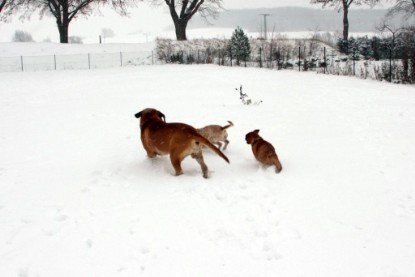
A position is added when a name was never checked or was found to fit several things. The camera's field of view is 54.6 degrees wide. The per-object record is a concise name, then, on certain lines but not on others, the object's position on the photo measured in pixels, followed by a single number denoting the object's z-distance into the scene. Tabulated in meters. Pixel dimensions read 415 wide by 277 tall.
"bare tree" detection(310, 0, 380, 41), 43.97
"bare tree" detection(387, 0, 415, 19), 44.03
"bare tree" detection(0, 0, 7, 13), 37.27
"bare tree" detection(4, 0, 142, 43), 39.75
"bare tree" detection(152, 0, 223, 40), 41.97
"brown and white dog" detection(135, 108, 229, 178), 6.16
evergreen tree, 33.69
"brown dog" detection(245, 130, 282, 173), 6.61
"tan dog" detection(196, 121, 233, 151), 7.71
